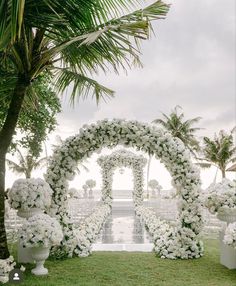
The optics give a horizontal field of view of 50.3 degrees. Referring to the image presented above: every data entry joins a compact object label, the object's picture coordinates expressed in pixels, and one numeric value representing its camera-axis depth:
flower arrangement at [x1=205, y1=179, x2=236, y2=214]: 4.90
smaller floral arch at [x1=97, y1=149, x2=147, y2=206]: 14.86
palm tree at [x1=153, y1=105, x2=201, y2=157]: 19.35
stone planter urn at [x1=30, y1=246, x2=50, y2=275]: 4.36
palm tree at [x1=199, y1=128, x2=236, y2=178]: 18.89
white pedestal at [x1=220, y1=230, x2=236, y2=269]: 4.67
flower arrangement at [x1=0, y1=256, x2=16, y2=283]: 3.88
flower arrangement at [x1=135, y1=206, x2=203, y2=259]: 5.36
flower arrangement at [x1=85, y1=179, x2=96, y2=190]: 20.76
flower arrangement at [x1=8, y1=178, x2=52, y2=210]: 4.97
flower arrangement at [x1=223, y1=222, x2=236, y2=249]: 4.22
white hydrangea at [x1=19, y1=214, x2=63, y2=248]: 4.26
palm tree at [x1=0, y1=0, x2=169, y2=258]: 3.55
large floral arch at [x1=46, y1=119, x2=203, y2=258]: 5.42
